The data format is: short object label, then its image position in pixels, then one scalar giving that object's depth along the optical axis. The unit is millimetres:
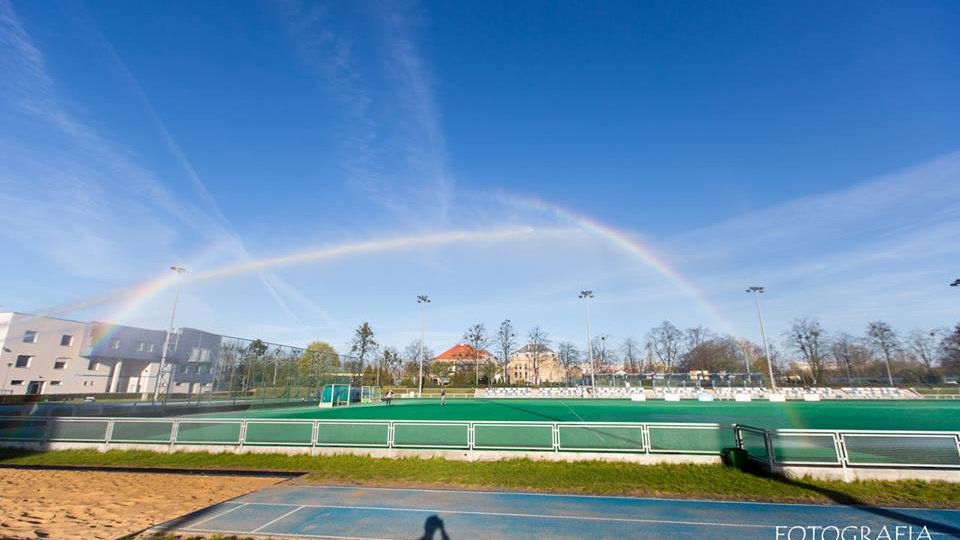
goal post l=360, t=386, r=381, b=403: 44447
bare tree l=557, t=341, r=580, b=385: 87469
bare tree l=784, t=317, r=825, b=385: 69312
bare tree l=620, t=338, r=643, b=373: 90688
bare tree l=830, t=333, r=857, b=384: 73562
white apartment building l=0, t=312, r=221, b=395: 42875
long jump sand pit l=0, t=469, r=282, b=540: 7832
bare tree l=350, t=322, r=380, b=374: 79500
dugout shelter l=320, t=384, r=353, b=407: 38438
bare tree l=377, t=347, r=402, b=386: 86250
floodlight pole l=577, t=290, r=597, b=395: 57716
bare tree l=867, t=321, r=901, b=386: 68188
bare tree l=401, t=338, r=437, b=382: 84250
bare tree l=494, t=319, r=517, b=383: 76062
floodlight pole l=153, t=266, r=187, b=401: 29042
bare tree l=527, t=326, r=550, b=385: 81562
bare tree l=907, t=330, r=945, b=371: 67938
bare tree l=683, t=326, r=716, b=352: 83250
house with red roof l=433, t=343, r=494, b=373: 80212
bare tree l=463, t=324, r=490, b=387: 74688
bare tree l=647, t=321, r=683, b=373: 82250
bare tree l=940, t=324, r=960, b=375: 60338
